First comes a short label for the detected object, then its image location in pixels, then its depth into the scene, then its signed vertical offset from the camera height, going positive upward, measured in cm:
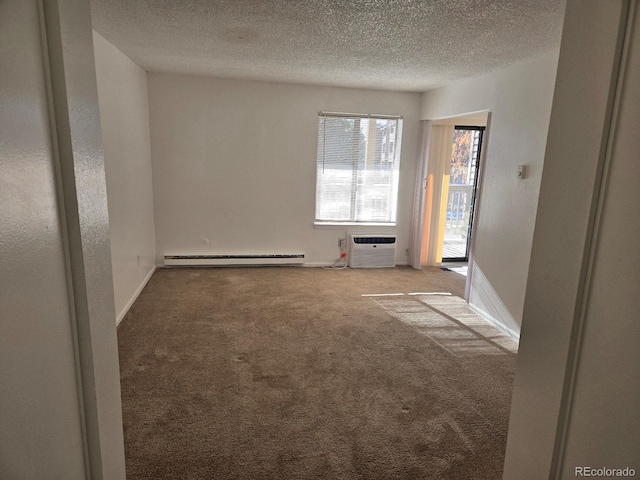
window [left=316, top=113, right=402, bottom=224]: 556 +6
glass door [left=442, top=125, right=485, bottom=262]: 616 -26
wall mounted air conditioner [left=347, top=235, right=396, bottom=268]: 573 -111
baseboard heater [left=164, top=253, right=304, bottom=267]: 537 -123
